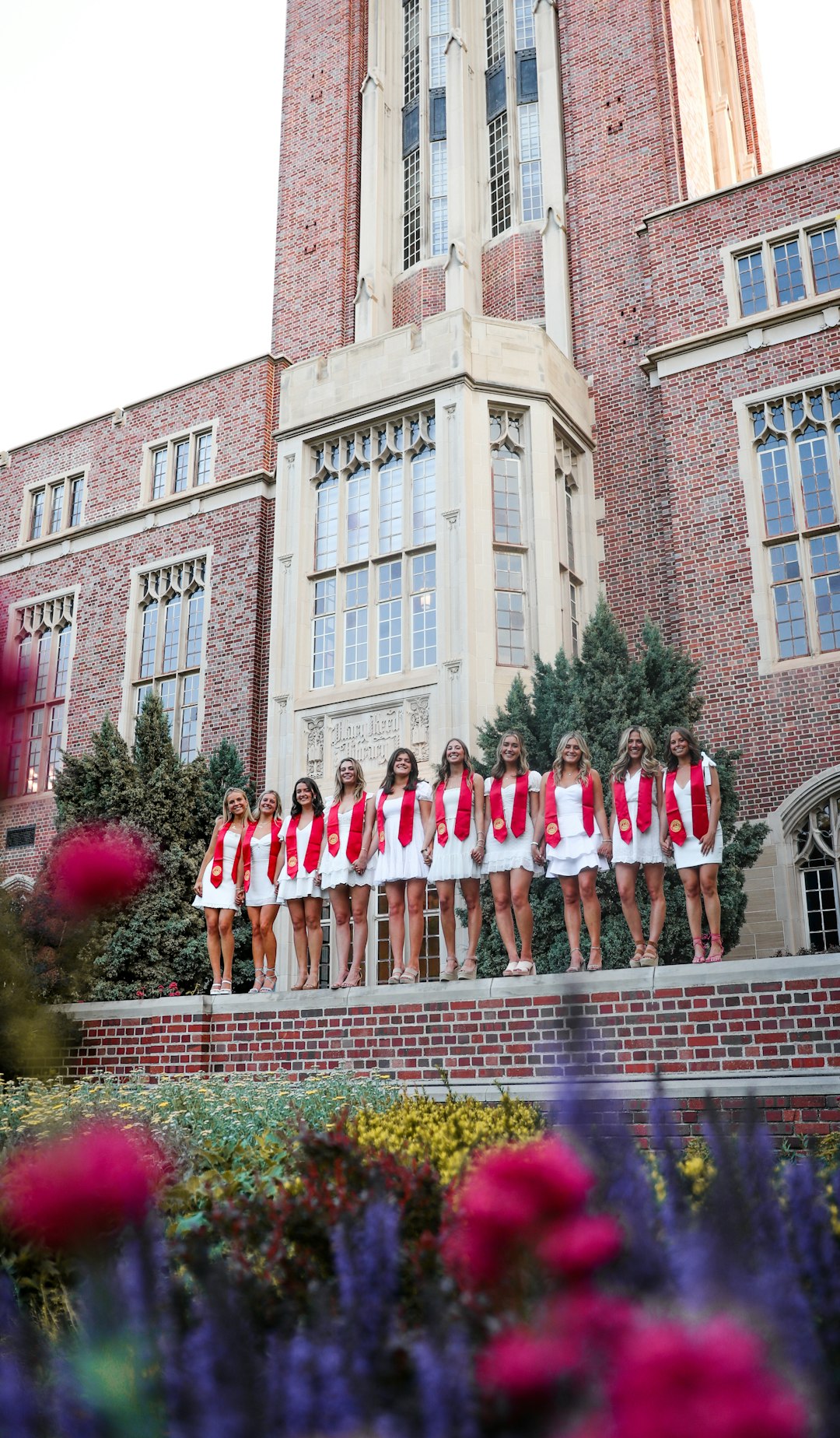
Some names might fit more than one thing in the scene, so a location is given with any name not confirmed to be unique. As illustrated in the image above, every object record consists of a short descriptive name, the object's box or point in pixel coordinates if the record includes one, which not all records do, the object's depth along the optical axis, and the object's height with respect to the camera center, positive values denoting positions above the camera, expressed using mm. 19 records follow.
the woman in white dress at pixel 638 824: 8242 +1540
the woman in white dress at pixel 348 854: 9094 +1493
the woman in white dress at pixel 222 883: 9758 +1377
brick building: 13969 +8028
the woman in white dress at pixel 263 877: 9625 +1406
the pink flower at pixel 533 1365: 1350 -351
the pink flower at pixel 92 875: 3297 +501
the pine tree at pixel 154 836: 13047 +2529
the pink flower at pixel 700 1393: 1068 -307
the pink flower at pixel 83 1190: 2215 -256
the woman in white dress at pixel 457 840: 8602 +1517
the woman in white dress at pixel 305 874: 9305 +1380
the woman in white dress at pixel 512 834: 8375 +1507
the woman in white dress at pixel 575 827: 8234 +1527
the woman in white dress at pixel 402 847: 8898 +1523
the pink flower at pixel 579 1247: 1452 -233
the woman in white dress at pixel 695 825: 7988 +1501
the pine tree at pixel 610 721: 11164 +3243
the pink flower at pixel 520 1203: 1553 -191
